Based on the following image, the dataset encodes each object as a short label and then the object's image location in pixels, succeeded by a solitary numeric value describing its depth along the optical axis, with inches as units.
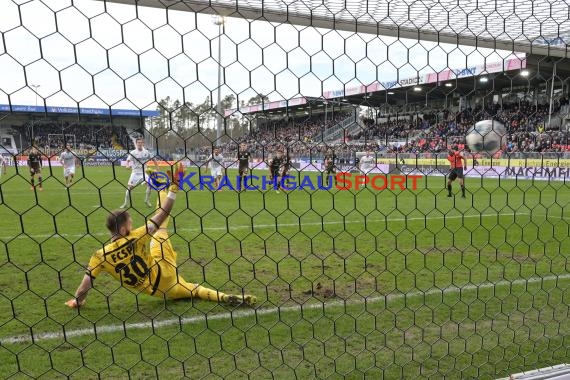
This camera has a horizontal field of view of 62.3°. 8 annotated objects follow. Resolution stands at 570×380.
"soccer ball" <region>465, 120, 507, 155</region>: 230.1
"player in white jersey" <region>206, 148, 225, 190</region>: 662.5
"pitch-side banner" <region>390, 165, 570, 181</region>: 690.2
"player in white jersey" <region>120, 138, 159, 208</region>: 371.6
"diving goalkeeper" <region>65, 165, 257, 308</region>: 147.2
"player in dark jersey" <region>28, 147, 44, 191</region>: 479.2
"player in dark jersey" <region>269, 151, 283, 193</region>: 591.8
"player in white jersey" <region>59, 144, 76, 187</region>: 589.0
